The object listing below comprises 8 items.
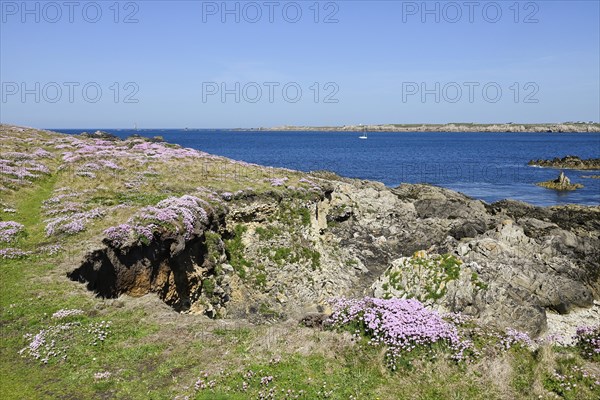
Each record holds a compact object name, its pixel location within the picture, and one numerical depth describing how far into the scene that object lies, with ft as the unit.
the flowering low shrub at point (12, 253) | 72.23
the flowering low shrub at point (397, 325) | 48.16
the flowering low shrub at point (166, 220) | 81.00
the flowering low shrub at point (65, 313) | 55.93
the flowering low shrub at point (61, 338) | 49.19
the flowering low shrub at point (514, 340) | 48.98
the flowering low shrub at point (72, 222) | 82.69
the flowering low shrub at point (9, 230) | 78.18
